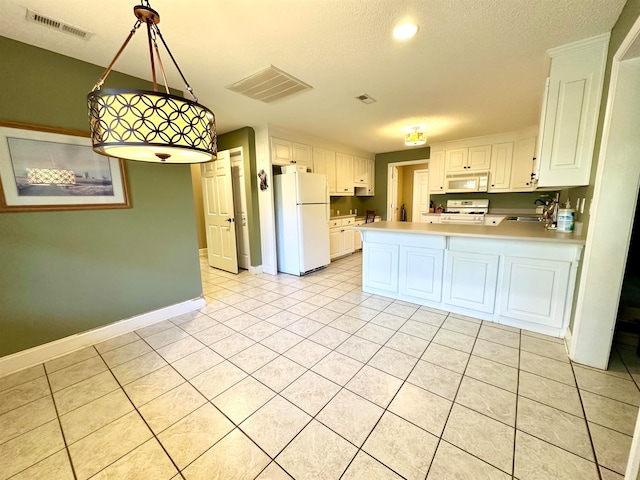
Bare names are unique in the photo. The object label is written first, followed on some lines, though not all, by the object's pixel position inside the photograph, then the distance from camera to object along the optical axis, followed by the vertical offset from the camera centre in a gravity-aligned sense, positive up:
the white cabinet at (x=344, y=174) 5.63 +0.61
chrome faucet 2.78 -0.20
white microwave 5.09 +0.35
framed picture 1.95 +0.28
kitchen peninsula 2.25 -0.73
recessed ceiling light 1.82 +1.24
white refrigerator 4.15 -0.30
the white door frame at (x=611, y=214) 1.62 -0.12
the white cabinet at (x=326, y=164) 5.04 +0.77
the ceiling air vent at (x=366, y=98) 2.98 +1.23
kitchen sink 4.38 -0.36
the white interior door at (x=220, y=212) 4.19 -0.16
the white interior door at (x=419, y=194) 7.33 +0.17
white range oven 5.16 -0.28
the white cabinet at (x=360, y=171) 6.12 +0.73
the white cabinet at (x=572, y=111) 2.00 +0.70
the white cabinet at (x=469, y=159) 5.04 +0.82
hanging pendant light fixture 0.97 +0.34
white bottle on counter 2.44 -0.22
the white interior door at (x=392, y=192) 6.63 +0.22
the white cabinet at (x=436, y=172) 5.55 +0.60
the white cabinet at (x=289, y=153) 4.16 +0.86
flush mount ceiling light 3.90 +0.95
